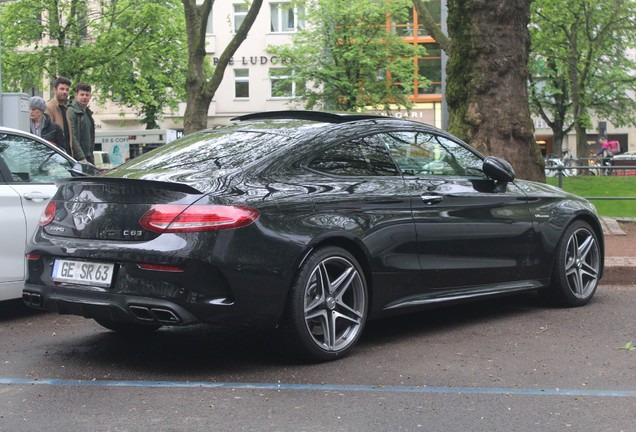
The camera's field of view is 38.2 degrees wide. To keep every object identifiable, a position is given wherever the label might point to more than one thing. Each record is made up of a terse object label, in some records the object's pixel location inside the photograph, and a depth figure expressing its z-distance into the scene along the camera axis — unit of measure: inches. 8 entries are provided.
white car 274.1
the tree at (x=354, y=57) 1632.6
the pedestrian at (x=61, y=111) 444.0
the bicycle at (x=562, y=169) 605.6
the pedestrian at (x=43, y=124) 430.3
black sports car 197.6
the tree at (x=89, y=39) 1524.4
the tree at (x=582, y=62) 1482.5
